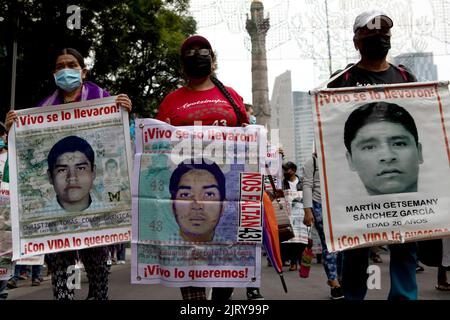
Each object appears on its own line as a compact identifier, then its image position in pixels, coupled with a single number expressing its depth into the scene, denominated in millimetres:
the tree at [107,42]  14312
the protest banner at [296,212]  11422
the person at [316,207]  6606
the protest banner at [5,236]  6223
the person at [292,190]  10766
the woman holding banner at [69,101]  4391
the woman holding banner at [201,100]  4215
